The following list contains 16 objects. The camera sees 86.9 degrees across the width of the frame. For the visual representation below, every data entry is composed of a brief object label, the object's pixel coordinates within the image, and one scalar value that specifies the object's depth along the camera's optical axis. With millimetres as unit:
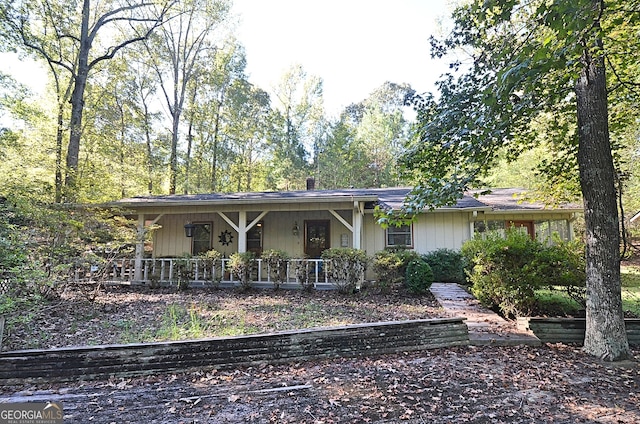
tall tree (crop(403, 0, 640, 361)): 3947
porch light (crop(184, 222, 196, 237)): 10742
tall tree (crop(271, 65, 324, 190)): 24328
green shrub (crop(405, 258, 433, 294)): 7996
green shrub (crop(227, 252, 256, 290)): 8719
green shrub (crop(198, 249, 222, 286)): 9125
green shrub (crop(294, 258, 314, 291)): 8617
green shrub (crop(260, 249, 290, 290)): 8812
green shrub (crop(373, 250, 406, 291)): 8164
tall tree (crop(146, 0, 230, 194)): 20125
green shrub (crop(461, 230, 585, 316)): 5145
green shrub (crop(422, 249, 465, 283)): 10078
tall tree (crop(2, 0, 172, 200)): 11352
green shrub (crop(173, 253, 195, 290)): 9039
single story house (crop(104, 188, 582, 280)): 9477
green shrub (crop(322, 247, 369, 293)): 8180
